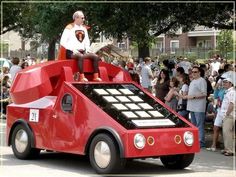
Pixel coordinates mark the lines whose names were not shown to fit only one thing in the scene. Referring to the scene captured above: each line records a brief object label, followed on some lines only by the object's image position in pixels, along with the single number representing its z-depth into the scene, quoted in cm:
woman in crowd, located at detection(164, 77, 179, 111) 1391
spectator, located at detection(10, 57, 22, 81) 1873
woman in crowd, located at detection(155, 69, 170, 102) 1448
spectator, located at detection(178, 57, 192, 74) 2442
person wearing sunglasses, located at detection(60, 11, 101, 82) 1065
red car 898
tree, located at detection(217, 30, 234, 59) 4116
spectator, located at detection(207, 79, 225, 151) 1208
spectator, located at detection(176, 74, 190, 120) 1343
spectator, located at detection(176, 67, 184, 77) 1425
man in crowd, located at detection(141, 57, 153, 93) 1936
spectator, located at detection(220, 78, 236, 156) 1147
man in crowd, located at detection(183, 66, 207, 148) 1255
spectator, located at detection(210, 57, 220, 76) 2712
